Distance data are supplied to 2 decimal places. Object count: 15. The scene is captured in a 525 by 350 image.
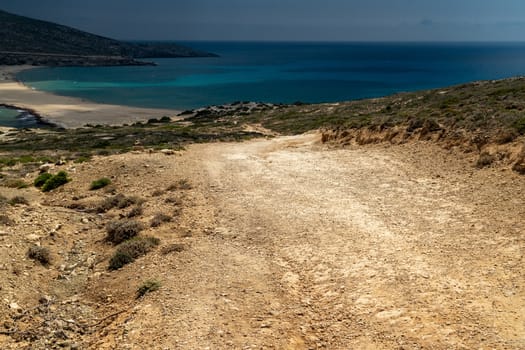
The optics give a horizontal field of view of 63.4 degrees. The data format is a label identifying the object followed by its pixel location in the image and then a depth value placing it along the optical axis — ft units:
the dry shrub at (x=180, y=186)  56.90
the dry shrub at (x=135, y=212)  48.78
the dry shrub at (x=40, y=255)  37.55
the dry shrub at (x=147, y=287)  32.01
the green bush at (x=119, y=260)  37.24
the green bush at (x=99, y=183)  61.46
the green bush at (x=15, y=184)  64.03
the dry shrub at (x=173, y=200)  50.98
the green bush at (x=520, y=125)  56.49
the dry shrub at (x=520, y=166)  47.26
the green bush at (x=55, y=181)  62.39
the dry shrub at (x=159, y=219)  44.84
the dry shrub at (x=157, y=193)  55.47
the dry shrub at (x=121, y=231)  42.60
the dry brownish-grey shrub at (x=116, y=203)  52.60
